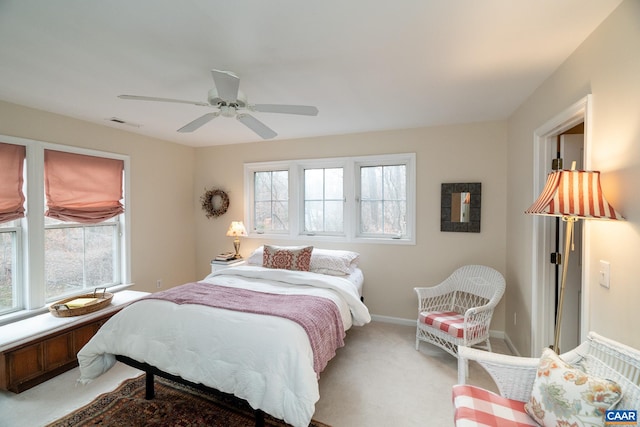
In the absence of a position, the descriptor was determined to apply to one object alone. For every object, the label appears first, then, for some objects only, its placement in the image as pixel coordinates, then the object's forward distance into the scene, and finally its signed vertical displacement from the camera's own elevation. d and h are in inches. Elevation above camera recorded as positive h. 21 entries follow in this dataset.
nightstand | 157.6 -30.3
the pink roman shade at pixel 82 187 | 118.6 +9.7
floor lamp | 54.9 +1.9
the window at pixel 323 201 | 158.2 +4.2
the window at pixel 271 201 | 169.6 +4.4
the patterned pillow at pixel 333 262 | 131.2 -24.8
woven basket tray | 106.7 -37.2
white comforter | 65.3 -36.1
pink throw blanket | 79.8 -29.5
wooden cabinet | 89.2 -49.3
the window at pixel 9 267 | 107.0 -21.8
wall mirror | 131.0 +0.7
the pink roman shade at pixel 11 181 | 103.8 +9.9
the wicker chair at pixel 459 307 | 103.6 -41.5
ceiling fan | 65.8 +28.4
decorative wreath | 176.9 +4.0
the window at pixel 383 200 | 147.6 +4.3
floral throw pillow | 46.1 -31.5
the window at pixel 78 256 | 120.7 -21.7
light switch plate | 57.8 -13.2
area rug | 77.4 -57.0
